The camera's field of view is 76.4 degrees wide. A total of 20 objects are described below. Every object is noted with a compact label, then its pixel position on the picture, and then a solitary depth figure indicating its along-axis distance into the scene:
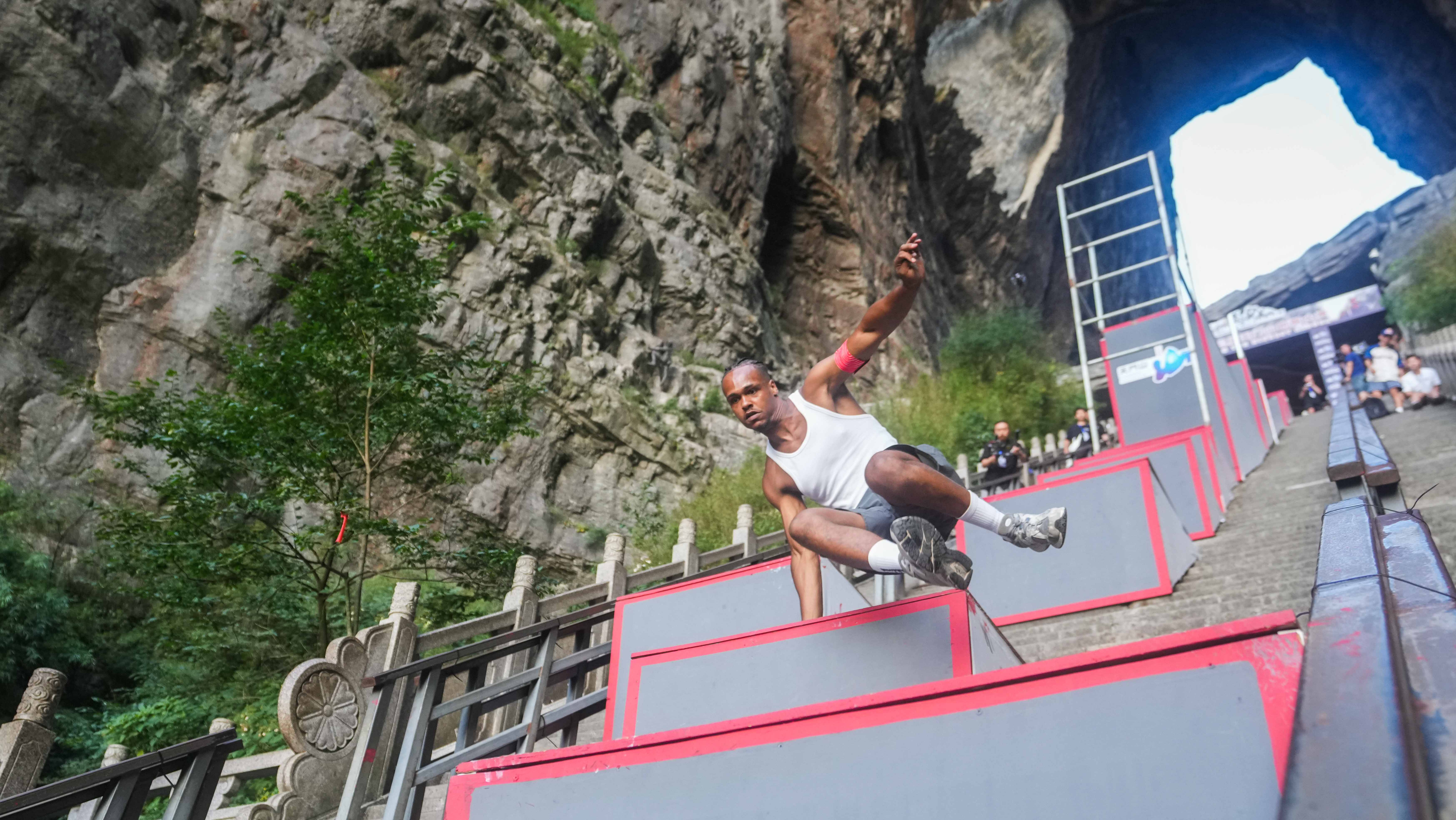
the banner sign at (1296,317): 34.97
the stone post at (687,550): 9.39
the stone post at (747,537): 10.41
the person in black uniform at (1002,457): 11.94
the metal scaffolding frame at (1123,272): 11.71
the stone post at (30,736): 4.98
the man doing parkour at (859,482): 3.77
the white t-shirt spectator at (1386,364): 16.41
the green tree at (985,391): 17.83
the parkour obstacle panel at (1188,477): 8.98
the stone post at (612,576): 7.60
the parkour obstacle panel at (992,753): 2.14
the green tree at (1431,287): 24.69
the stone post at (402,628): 6.05
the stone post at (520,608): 6.52
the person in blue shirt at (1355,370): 18.02
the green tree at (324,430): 8.42
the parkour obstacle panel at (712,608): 5.27
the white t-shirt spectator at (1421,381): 15.80
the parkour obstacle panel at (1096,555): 7.13
